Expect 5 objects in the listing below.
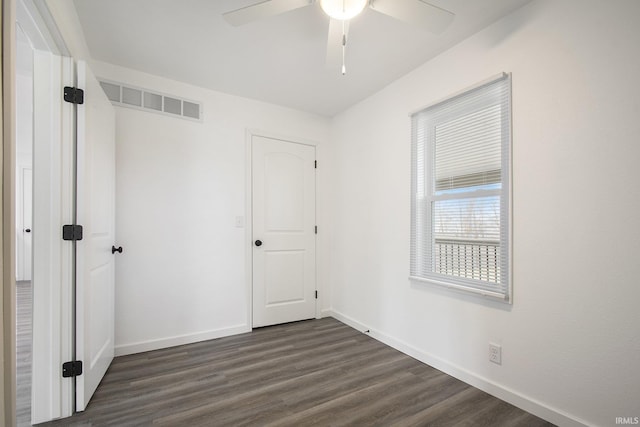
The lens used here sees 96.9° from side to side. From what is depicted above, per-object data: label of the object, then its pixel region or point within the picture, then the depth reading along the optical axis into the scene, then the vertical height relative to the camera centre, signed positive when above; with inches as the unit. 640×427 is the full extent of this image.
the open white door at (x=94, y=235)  68.6 -5.9
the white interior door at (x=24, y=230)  210.7 -12.1
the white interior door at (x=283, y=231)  127.6 -8.1
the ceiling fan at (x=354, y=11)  56.0 +41.2
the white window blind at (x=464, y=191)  75.9 +7.0
